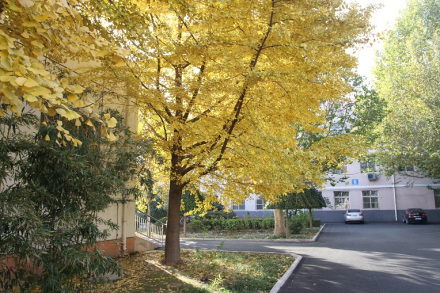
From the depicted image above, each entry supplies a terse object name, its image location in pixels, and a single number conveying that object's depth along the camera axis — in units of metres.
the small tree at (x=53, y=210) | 3.18
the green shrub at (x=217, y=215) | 25.52
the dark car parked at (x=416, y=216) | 25.53
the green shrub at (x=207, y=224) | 23.70
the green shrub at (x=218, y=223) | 23.48
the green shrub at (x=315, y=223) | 24.05
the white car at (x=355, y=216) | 27.22
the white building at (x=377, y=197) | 28.47
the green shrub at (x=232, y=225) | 23.20
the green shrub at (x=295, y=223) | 19.42
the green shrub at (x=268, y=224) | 23.55
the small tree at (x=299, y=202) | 17.11
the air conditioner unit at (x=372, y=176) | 29.58
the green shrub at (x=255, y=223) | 23.83
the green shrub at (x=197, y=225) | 23.78
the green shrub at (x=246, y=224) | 23.58
